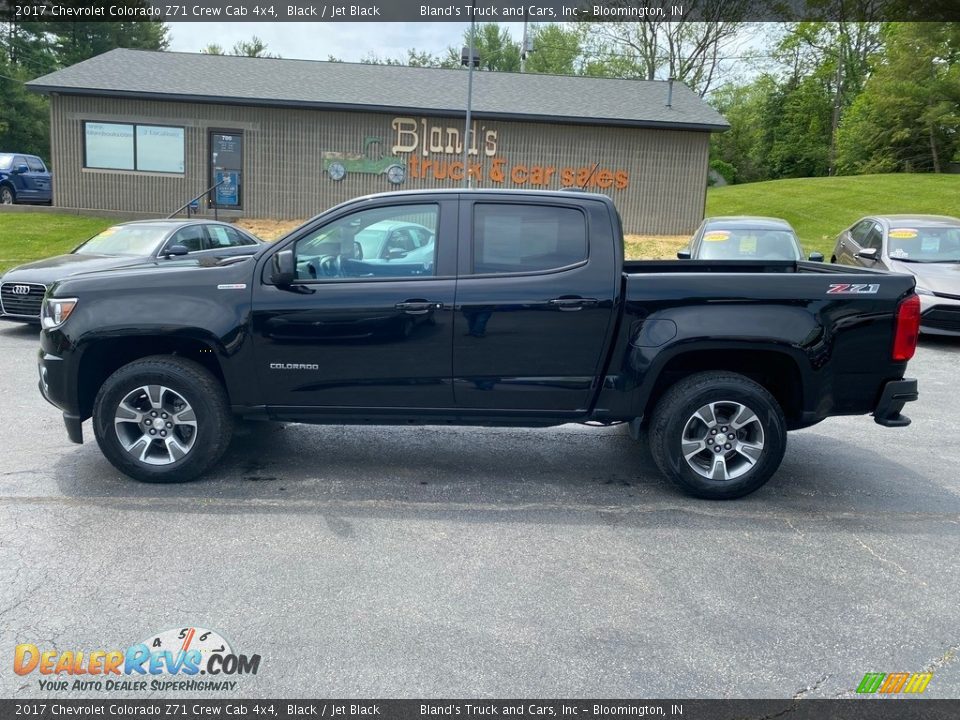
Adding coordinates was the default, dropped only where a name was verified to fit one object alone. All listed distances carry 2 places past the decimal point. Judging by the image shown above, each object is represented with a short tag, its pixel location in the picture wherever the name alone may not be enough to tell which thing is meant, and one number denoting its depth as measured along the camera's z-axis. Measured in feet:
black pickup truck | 16.62
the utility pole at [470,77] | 66.29
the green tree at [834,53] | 178.19
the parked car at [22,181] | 80.84
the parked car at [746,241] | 40.83
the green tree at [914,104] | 136.15
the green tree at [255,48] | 238.27
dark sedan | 33.19
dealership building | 75.97
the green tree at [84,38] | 167.12
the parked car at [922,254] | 35.94
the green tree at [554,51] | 194.49
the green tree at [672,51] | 166.09
